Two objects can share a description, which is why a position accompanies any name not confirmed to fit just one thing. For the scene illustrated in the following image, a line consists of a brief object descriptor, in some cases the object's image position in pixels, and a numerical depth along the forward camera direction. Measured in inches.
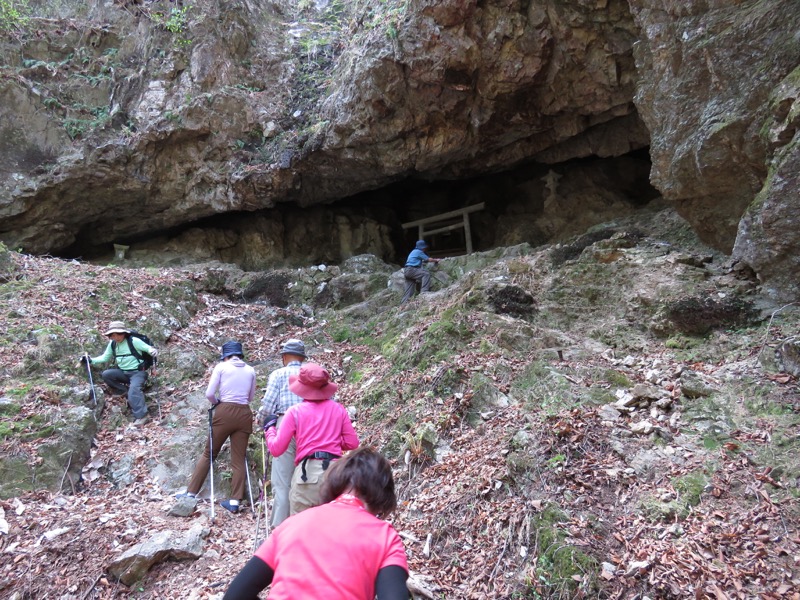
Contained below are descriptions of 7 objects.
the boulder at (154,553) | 170.9
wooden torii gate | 589.3
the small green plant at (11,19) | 559.5
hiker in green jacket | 278.8
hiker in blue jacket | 409.1
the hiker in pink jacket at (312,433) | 140.9
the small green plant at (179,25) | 559.2
